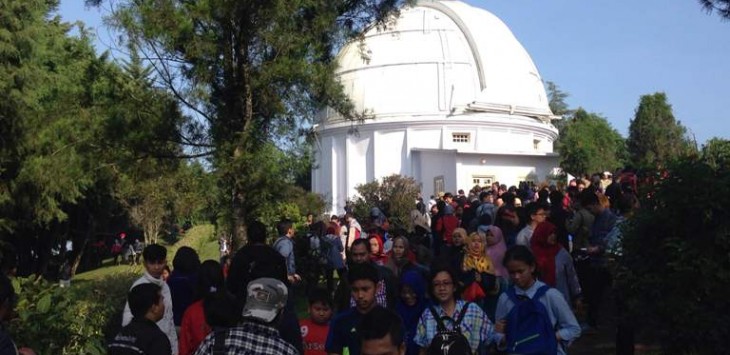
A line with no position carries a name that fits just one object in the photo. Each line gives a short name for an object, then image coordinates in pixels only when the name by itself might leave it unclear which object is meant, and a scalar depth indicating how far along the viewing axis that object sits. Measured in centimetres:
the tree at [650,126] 6084
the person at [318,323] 598
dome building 4472
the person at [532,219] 1018
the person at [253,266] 598
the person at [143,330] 487
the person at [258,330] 397
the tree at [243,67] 1070
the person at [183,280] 748
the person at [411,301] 636
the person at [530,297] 568
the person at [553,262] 909
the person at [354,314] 552
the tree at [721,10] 980
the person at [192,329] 604
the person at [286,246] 1084
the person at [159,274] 671
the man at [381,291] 739
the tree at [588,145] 5950
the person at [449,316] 563
